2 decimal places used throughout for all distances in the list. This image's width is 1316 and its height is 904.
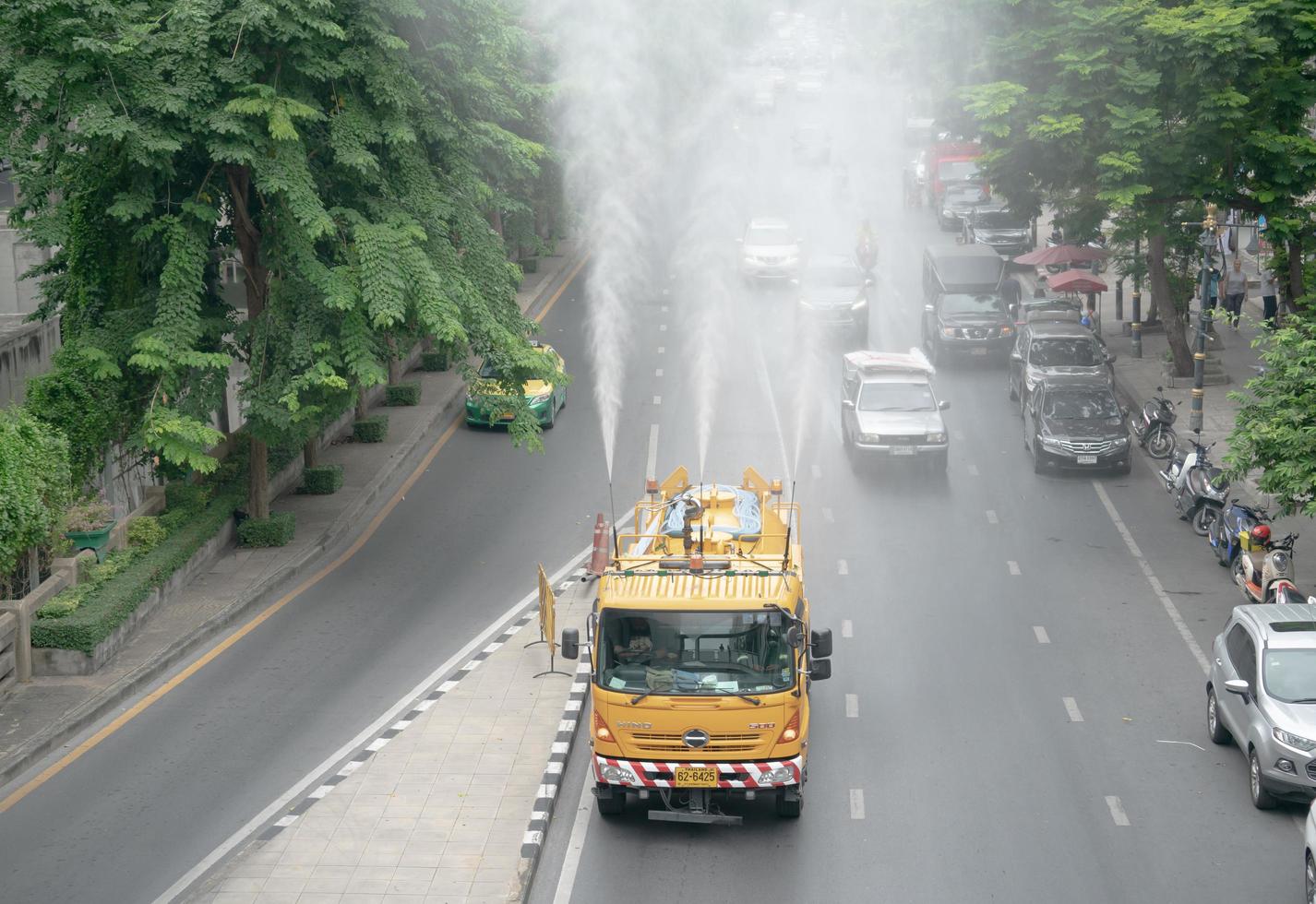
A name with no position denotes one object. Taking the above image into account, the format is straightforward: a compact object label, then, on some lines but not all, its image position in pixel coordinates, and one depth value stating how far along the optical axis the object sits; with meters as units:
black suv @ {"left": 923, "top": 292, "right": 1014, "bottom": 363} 42.62
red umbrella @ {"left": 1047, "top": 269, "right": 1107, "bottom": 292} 44.72
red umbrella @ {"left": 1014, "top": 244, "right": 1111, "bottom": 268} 46.00
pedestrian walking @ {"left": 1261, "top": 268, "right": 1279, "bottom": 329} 42.88
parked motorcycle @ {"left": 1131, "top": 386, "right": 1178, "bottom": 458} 35.44
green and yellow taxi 37.81
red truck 61.59
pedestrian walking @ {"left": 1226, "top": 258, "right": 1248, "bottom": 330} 44.84
